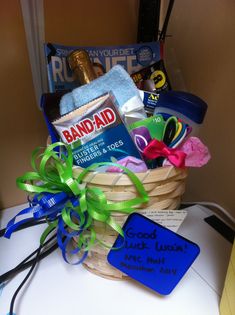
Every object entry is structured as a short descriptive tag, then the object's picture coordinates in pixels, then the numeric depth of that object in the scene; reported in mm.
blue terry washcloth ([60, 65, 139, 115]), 444
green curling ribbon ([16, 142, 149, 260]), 389
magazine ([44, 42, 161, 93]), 556
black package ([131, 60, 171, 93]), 549
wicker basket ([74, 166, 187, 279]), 382
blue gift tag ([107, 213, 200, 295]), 412
